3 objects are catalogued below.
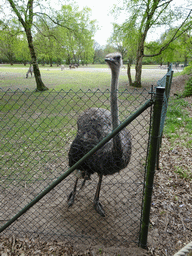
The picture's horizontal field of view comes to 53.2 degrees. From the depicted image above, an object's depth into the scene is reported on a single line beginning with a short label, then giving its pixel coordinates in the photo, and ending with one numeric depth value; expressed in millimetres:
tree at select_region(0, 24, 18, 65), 10714
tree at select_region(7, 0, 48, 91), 8844
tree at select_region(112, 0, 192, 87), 12195
